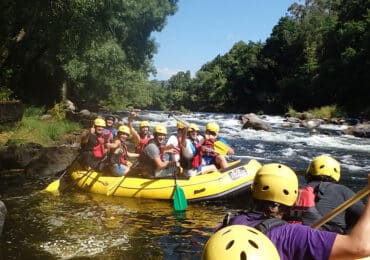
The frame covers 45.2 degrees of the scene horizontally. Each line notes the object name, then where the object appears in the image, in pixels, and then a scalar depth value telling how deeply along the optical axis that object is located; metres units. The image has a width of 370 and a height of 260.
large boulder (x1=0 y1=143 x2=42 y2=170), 10.73
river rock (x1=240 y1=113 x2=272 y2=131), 22.97
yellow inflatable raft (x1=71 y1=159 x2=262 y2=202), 7.89
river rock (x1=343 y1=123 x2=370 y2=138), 20.33
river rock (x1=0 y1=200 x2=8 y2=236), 5.54
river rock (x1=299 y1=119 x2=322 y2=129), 24.92
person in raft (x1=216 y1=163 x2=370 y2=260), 2.17
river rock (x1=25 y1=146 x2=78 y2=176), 10.48
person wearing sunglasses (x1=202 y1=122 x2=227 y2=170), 8.24
